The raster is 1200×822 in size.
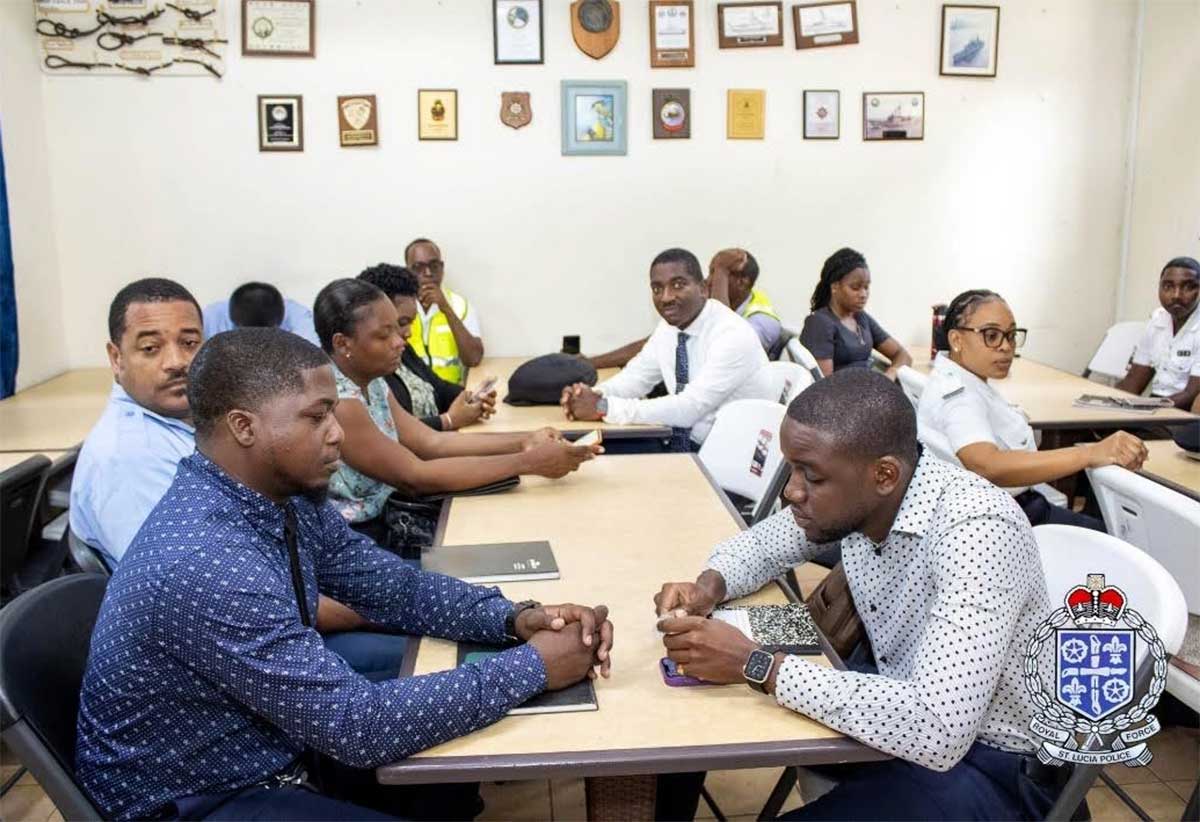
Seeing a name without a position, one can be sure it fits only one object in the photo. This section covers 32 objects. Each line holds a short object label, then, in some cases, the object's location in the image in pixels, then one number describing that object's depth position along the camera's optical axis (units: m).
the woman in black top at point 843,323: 4.79
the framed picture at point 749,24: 5.34
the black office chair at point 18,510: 2.78
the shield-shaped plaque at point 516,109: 5.32
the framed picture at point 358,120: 5.27
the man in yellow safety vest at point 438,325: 4.88
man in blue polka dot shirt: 1.41
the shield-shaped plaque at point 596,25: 5.26
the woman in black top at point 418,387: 3.49
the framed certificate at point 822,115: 5.46
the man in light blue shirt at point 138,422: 2.14
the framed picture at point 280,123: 5.24
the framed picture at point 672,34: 5.30
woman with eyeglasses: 2.77
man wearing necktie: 3.60
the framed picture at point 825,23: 5.38
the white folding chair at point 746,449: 3.00
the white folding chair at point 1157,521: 2.10
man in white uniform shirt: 4.72
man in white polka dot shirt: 1.45
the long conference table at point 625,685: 1.41
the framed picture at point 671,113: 5.37
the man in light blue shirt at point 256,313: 4.59
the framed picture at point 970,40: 5.46
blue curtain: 4.61
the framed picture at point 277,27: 5.15
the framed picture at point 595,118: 5.34
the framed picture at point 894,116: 5.50
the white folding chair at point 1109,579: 1.57
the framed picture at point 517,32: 5.23
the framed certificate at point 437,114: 5.30
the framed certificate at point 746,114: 5.41
